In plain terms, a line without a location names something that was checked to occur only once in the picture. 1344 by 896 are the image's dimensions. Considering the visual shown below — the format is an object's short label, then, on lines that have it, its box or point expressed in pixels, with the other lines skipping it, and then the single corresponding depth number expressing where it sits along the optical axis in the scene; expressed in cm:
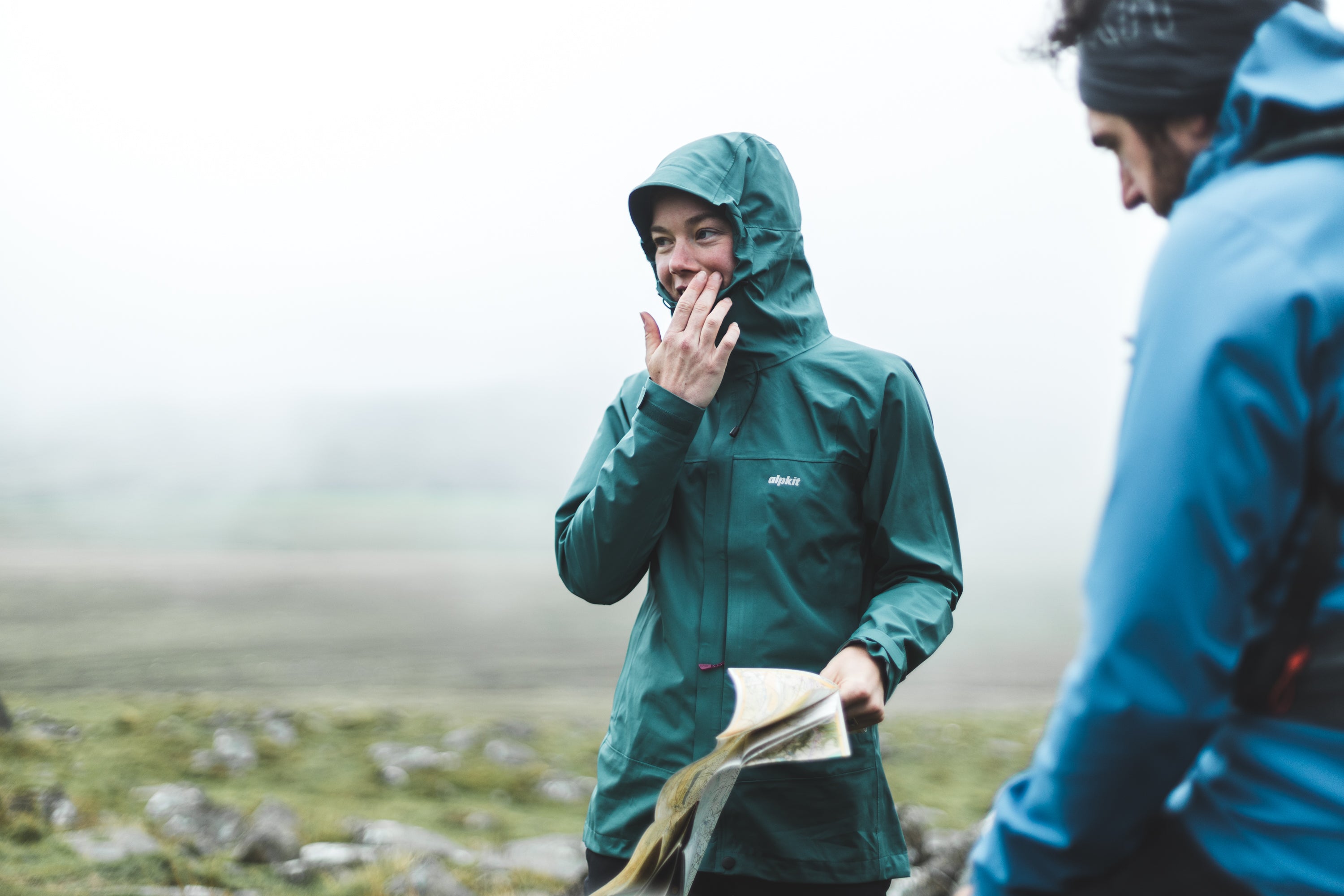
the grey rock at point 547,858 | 546
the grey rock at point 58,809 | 537
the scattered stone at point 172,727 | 807
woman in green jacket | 237
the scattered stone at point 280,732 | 841
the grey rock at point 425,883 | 487
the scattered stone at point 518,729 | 934
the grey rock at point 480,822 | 661
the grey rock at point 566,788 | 745
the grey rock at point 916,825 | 573
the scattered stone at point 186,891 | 442
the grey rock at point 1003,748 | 945
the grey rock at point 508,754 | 837
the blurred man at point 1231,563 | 109
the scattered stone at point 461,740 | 880
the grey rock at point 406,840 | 568
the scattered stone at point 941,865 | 509
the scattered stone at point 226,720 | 873
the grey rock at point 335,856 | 521
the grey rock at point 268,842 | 521
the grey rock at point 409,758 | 784
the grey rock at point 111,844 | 480
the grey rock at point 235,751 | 767
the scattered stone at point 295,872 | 505
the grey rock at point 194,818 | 565
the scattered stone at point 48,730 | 728
